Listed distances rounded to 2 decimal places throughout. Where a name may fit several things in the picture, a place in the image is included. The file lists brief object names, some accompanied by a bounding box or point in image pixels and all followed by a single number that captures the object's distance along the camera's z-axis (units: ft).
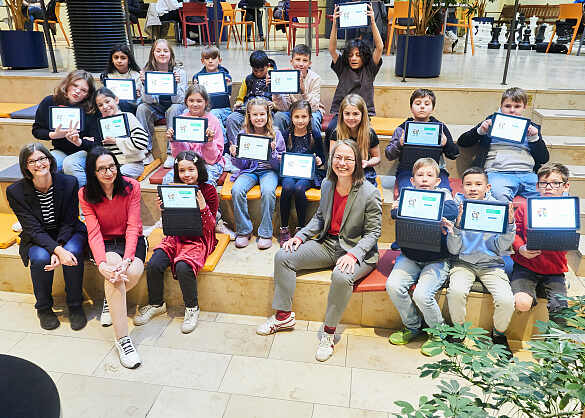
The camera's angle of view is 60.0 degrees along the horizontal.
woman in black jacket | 10.00
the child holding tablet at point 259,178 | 11.50
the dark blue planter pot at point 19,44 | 18.40
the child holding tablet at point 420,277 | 9.24
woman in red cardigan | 9.48
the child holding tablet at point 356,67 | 13.39
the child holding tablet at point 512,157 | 11.19
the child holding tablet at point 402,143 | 11.30
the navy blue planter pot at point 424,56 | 16.29
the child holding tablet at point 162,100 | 13.73
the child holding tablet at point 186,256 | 10.15
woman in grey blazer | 9.37
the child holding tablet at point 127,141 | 12.15
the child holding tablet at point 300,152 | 11.50
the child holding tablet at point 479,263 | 9.06
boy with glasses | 9.07
